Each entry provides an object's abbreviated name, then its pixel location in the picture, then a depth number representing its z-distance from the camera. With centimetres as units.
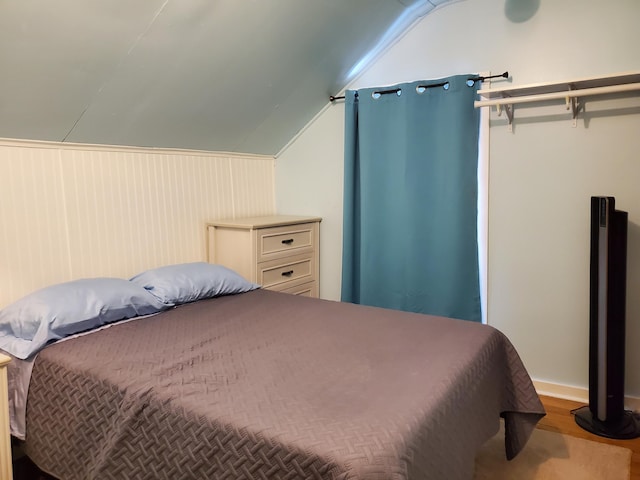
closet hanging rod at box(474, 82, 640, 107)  233
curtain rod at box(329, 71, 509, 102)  281
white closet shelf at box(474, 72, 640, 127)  236
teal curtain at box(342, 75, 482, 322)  292
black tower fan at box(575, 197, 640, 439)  231
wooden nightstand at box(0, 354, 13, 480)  161
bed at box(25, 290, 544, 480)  125
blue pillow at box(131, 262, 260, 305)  245
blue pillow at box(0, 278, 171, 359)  192
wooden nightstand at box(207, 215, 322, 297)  303
